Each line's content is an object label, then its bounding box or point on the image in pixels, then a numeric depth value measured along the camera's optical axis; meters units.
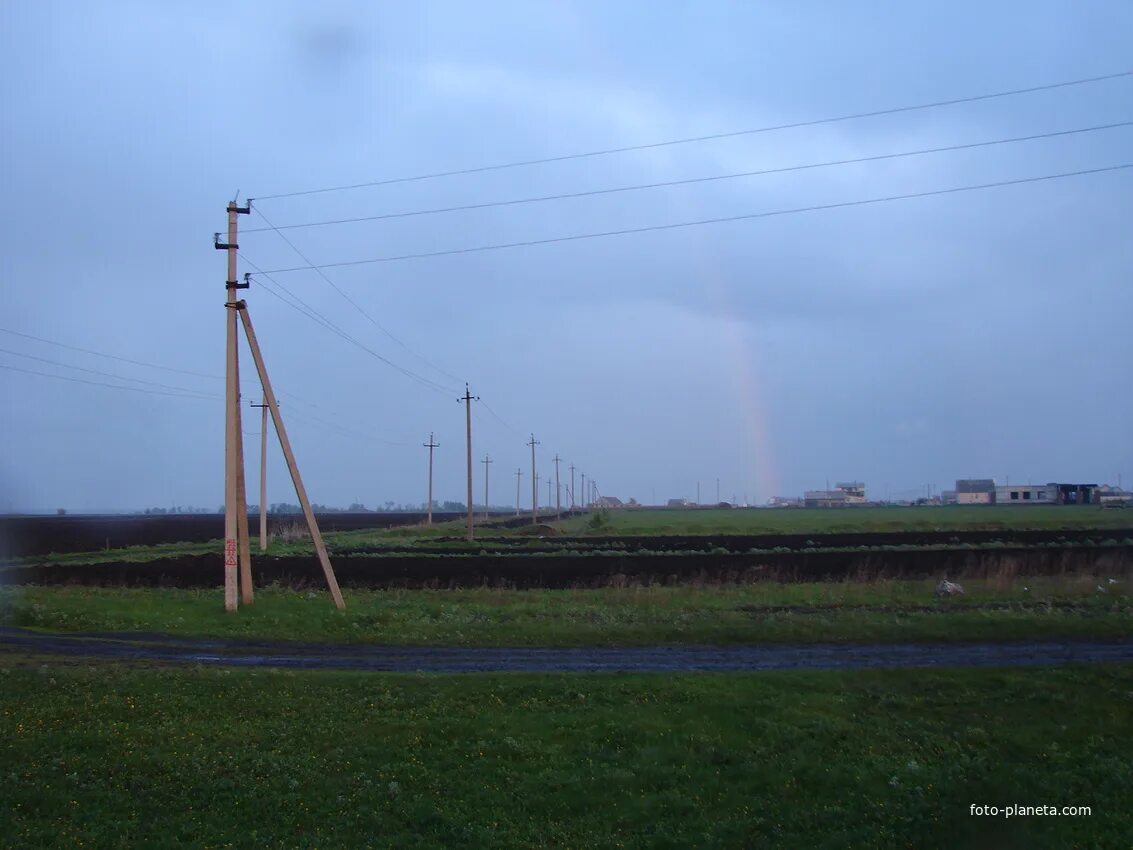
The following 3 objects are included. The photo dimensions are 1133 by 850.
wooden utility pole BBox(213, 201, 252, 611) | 22.36
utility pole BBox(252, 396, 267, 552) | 46.69
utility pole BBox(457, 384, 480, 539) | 62.12
